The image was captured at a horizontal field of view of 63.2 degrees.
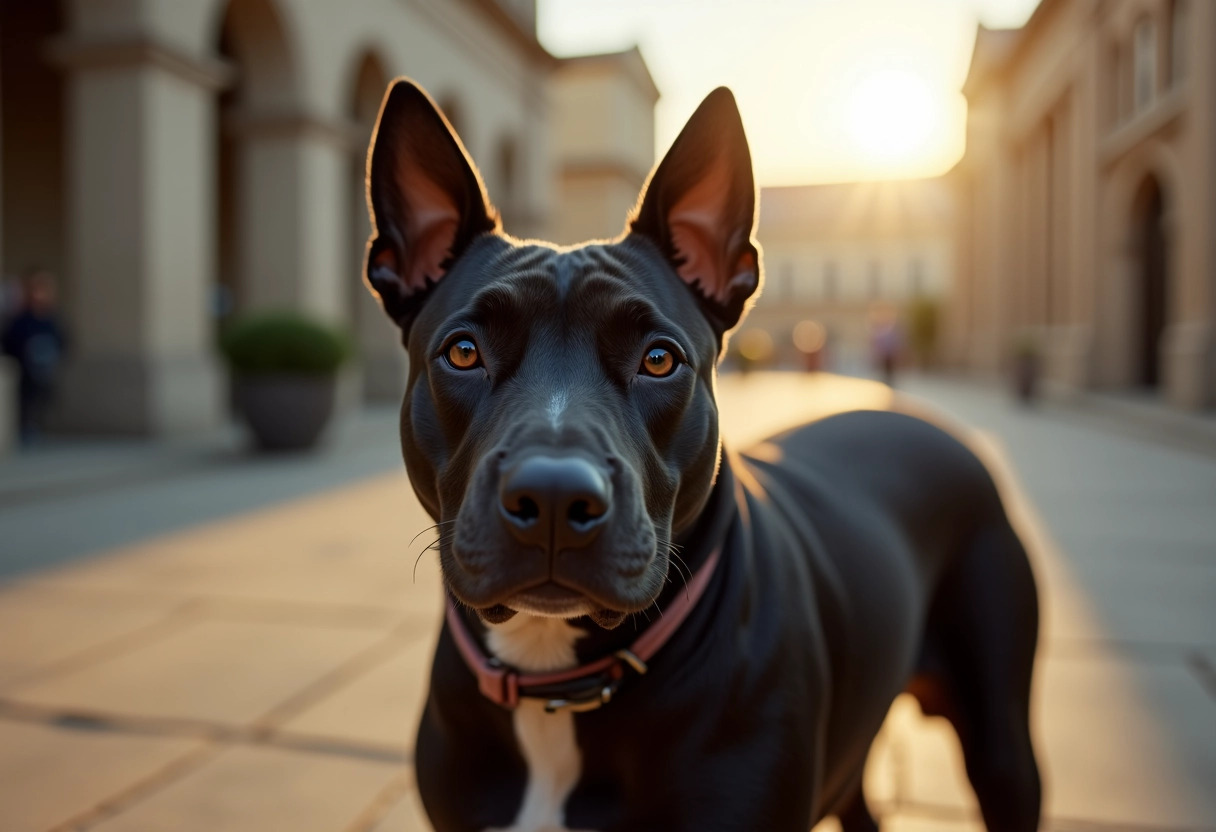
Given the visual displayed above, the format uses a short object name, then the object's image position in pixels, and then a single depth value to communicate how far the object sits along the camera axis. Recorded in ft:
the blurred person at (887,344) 72.84
